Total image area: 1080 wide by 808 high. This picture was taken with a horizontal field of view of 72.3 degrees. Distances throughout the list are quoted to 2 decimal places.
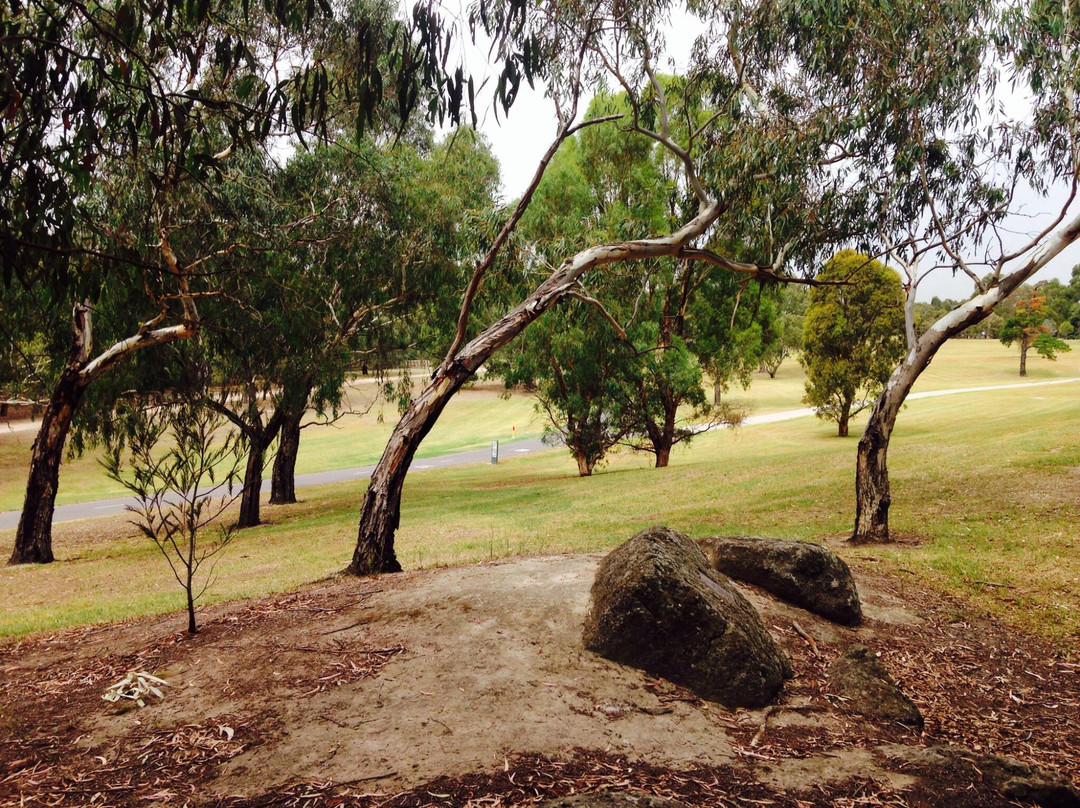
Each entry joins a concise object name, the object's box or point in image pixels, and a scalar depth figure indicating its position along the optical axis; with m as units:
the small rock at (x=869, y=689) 4.14
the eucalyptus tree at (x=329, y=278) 13.35
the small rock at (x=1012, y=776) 3.12
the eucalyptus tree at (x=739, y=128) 9.02
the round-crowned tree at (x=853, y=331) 26.64
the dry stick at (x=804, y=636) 4.87
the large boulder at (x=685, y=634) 4.11
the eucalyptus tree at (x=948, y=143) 8.96
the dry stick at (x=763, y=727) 3.61
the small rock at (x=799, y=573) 5.56
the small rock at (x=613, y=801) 2.43
